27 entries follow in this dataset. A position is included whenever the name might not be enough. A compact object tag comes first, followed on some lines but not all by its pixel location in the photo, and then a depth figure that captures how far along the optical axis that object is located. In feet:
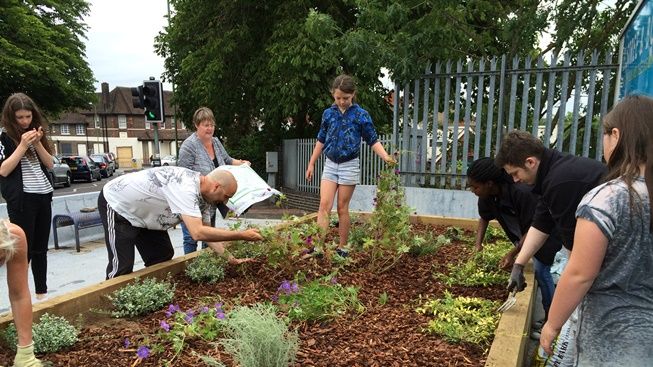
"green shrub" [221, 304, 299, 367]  6.56
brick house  207.72
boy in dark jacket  7.34
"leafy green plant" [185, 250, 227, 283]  11.29
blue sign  10.91
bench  22.75
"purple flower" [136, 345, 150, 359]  7.08
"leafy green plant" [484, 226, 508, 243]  16.52
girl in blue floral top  13.48
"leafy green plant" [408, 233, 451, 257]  13.87
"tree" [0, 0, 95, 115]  63.57
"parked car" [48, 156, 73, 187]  75.31
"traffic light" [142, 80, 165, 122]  35.47
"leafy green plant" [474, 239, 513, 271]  12.15
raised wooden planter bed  7.18
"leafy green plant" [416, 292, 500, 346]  8.07
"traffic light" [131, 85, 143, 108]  35.73
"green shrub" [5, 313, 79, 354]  7.80
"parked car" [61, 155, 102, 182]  91.09
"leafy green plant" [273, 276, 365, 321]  8.96
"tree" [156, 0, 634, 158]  22.39
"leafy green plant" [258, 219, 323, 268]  11.12
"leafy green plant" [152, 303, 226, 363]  7.82
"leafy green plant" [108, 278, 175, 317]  9.58
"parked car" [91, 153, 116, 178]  110.50
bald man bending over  9.69
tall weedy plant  12.11
